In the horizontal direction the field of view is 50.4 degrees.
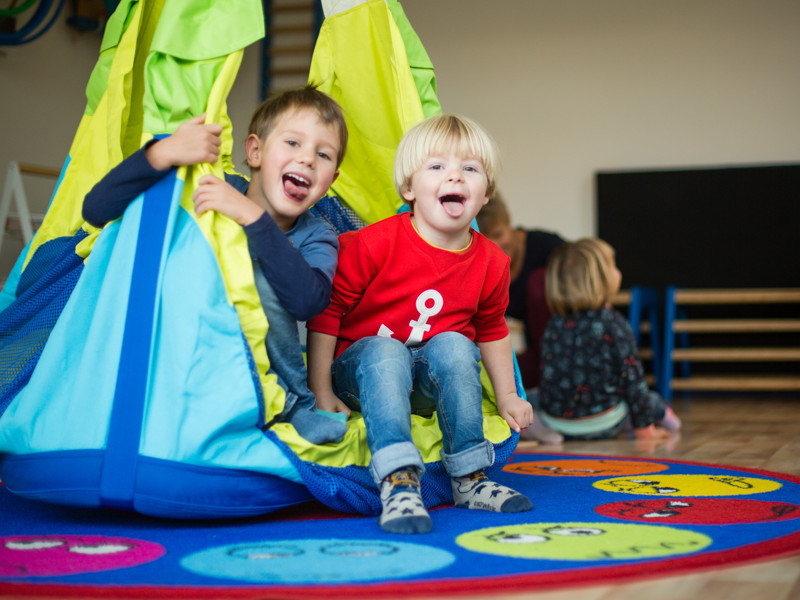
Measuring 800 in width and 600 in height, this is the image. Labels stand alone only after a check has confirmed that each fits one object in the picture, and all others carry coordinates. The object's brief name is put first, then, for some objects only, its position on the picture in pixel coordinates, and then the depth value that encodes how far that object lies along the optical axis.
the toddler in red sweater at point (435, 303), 1.25
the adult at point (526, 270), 2.69
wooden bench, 3.43
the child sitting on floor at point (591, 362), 2.33
